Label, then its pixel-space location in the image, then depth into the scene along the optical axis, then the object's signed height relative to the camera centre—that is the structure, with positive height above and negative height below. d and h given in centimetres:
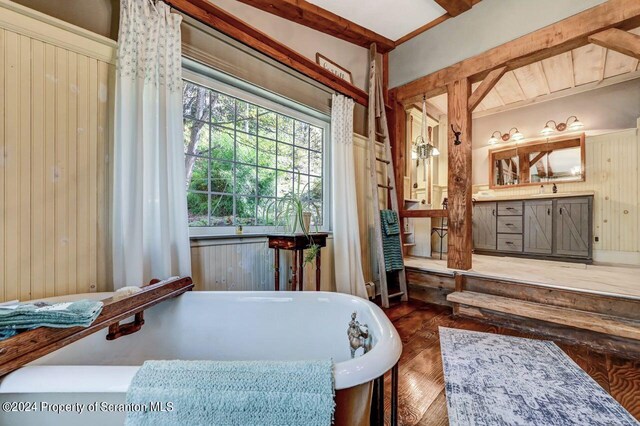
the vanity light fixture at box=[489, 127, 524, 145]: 455 +133
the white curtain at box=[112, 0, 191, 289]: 132 +33
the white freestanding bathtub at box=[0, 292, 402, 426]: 88 -52
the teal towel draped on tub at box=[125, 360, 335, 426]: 60 -42
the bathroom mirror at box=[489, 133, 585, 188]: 405 +80
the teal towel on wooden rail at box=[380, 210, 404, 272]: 290 -33
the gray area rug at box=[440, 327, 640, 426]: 121 -93
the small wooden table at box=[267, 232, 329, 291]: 187 -24
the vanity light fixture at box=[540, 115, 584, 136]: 405 +134
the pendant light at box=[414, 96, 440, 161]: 358 +85
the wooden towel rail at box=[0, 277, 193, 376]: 67 -35
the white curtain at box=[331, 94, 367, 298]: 254 +8
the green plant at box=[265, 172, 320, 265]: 197 +2
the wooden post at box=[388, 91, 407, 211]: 331 +93
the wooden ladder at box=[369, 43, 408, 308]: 283 +61
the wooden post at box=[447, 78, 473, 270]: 270 +32
